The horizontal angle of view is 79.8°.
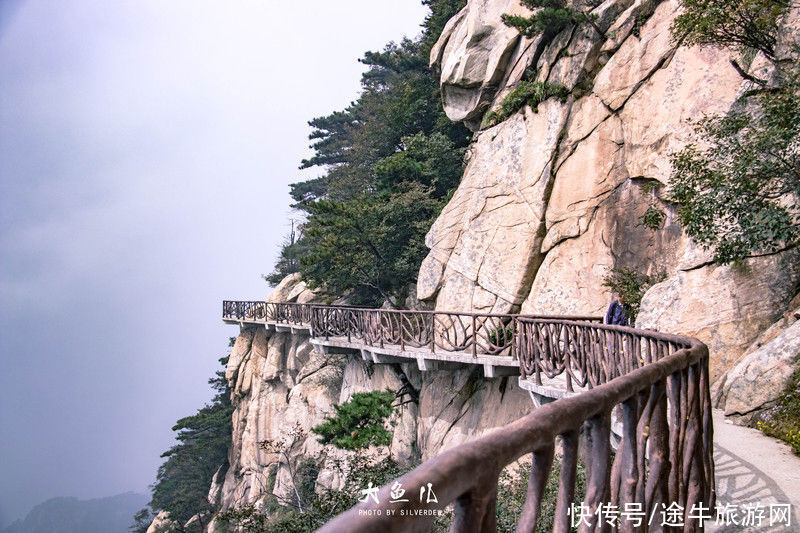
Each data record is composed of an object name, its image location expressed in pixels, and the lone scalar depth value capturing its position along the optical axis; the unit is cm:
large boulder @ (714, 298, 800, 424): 593
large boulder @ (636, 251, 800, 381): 786
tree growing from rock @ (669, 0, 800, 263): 682
